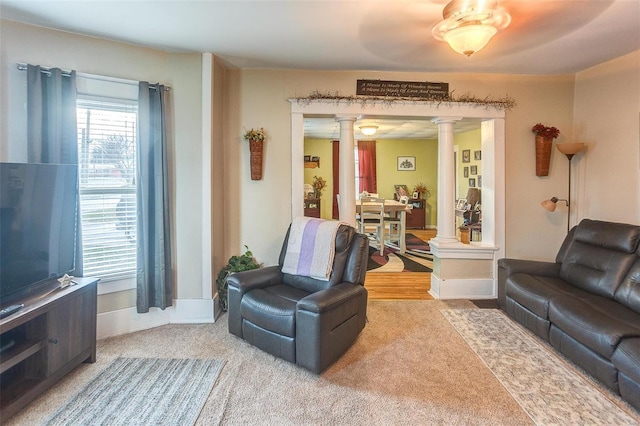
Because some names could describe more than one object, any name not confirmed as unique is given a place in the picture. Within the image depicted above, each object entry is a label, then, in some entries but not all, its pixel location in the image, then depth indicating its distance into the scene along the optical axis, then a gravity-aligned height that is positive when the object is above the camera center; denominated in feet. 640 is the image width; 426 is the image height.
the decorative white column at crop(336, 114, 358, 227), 11.92 +1.14
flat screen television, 6.20 -0.37
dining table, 19.58 -0.16
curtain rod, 7.75 +3.56
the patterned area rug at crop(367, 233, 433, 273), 16.16 -2.89
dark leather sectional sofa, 6.29 -2.35
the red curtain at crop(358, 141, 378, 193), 28.89 +4.11
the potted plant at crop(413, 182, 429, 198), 28.78 +1.68
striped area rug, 5.87 -3.81
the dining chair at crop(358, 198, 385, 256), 18.99 -0.42
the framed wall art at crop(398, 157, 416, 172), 29.25 +3.98
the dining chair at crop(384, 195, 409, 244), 20.36 -0.99
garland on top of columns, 11.39 +3.90
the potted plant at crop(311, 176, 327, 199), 26.61 +1.79
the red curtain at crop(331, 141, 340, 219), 28.37 +3.00
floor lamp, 10.93 +1.95
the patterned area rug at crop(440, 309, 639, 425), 5.93 -3.76
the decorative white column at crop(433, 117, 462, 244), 12.21 +0.75
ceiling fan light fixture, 6.34 +3.83
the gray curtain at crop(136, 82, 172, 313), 9.18 +0.25
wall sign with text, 11.53 +4.31
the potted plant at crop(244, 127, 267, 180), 11.03 +2.06
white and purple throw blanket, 9.09 -1.20
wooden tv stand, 5.90 -2.72
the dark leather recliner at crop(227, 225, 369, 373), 7.15 -2.43
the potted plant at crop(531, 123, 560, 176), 11.54 +2.30
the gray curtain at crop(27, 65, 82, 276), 7.66 +2.19
